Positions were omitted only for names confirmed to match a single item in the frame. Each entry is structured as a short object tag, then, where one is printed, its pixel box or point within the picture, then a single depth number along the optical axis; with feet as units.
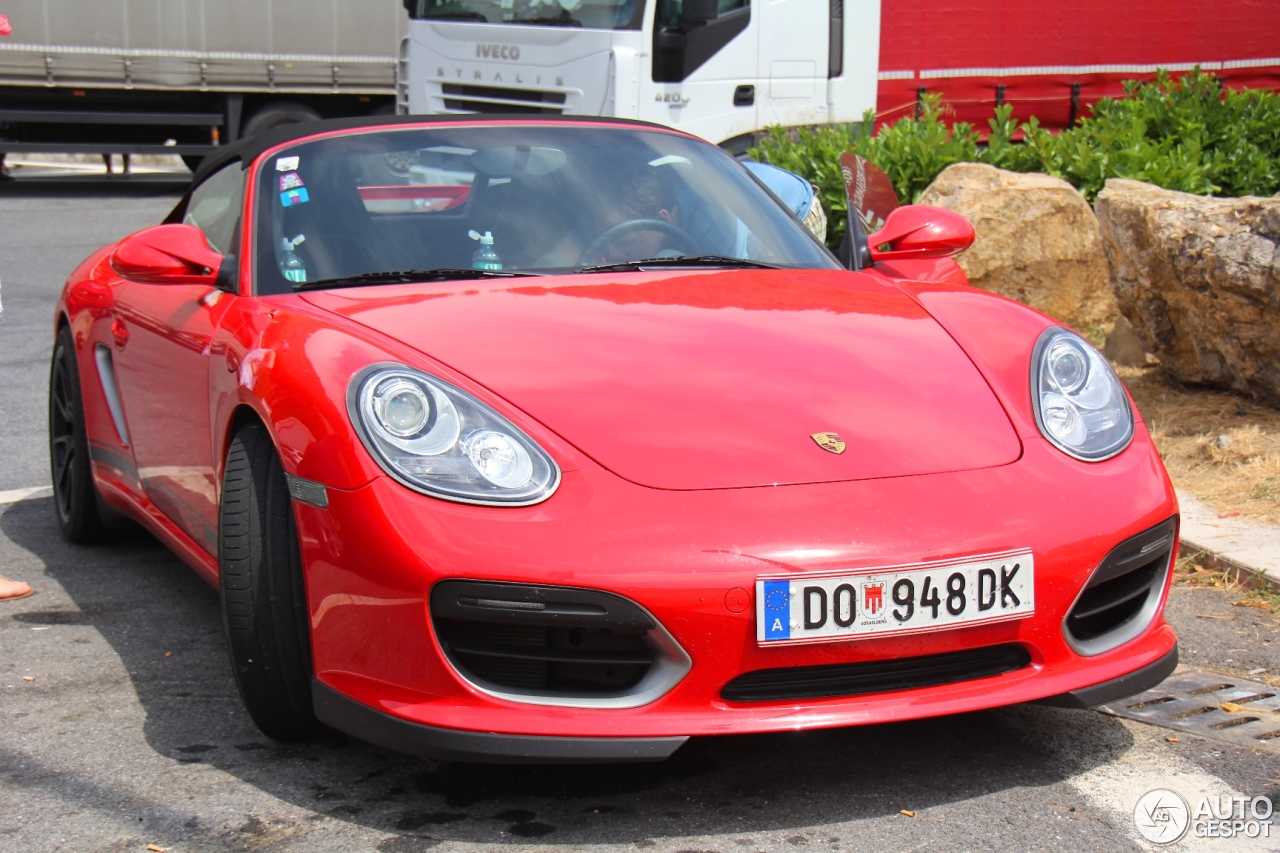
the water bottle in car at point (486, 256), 11.79
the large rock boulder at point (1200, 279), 17.60
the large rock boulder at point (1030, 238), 24.00
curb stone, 13.69
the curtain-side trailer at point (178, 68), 51.67
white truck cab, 30.96
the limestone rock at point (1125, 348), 21.63
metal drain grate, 10.21
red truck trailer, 37.45
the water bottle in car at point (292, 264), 11.41
